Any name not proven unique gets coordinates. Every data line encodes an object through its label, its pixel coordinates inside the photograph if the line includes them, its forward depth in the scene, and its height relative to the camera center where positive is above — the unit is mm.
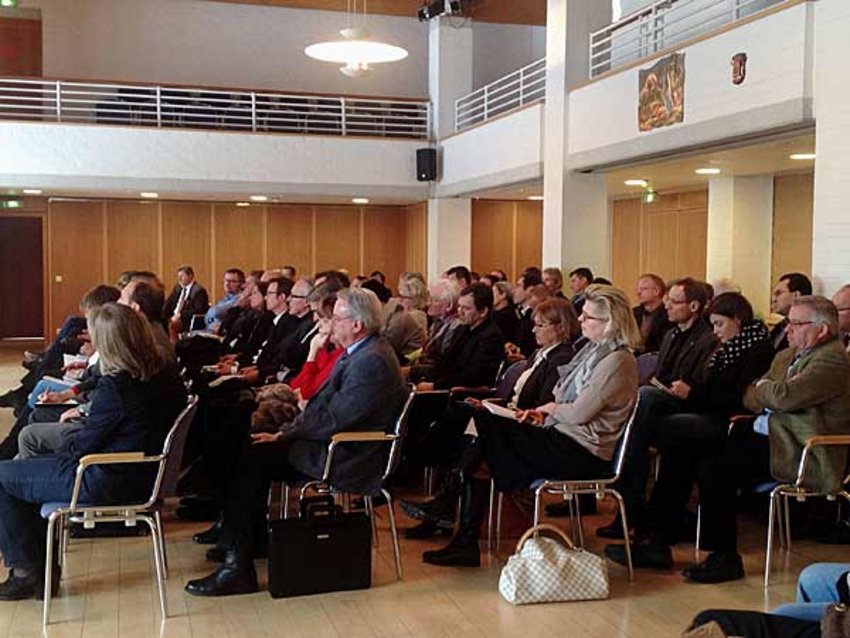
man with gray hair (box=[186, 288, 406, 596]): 4102 -857
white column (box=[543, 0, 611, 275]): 10109 +827
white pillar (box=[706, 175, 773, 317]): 11336 +302
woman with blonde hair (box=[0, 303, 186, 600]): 3668 -648
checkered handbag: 3943 -1310
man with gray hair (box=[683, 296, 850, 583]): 4035 -731
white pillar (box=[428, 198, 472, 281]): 14406 +318
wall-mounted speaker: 13961 +1318
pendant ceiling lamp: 9375 +2056
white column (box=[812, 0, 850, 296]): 6051 +685
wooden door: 16578 -438
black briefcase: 3996 -1251
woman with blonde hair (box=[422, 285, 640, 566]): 4102 -715
